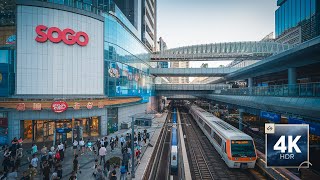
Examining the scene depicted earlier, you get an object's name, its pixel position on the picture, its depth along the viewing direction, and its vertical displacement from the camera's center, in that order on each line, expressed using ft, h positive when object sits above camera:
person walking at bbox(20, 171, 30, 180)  43.03 -17.19
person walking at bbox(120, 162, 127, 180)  49.75 -19.02
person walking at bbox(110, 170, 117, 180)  44.91 -17.89
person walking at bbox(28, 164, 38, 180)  48.07 -18.61
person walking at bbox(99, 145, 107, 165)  61.34 -17.81
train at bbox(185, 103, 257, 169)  59.11 -16.80
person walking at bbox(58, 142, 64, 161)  64.70 -18.63
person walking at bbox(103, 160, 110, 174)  55.88 -19.46
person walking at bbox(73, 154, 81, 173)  53.40 -18.64
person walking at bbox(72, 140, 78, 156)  72.56 -19.08
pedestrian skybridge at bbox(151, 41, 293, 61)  196.65 +36.29
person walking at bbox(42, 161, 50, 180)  48.11 -18.40
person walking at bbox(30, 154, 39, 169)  53.20 -17.83
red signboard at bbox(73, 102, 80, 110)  91.45 -6.99
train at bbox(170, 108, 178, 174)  59.65 -19.43
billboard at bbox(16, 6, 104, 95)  88.12 +16.01
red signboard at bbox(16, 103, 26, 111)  84.16 -6.84
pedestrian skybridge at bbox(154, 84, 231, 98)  213.56 +1.40
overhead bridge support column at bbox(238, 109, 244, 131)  112.78 -14.94
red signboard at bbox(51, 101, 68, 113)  86.53 -6.79
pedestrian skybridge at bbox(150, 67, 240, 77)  197.47 +16.97
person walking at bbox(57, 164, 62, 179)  49.21 -18.77
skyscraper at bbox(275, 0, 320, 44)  190.80 +70.35
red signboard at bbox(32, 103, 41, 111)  85.71 -6.58
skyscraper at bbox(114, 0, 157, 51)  191.11 +72.49
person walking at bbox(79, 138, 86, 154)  75.58 -19.78
